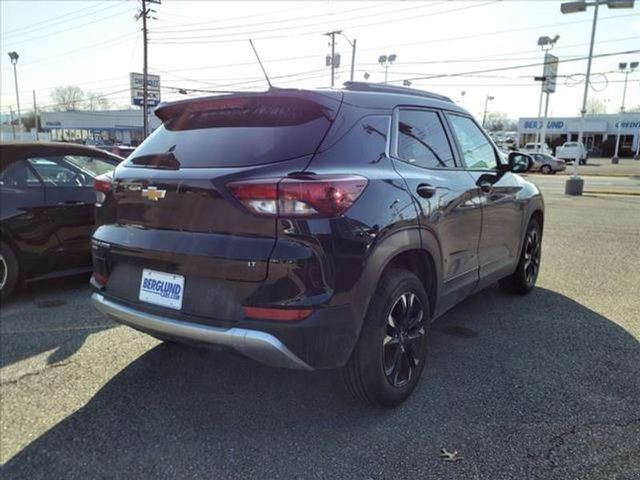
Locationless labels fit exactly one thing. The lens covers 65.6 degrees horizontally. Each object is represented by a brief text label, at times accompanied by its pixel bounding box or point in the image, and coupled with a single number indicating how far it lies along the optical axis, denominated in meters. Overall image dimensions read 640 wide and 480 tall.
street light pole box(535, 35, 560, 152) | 32.41
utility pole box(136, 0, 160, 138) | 29.47
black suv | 2.32
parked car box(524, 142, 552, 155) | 41.82
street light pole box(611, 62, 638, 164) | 45.15
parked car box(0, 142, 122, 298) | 4.72
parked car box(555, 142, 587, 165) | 44.94
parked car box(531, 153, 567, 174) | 34.88
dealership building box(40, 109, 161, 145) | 69.38
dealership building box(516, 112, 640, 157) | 53.84
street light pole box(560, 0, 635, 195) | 15.73
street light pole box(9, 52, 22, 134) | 60.09
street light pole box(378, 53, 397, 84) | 47.88
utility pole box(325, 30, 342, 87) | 40.19
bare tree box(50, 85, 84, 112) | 91.31
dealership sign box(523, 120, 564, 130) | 56.62
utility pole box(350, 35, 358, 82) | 40.56
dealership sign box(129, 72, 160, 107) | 32.94
